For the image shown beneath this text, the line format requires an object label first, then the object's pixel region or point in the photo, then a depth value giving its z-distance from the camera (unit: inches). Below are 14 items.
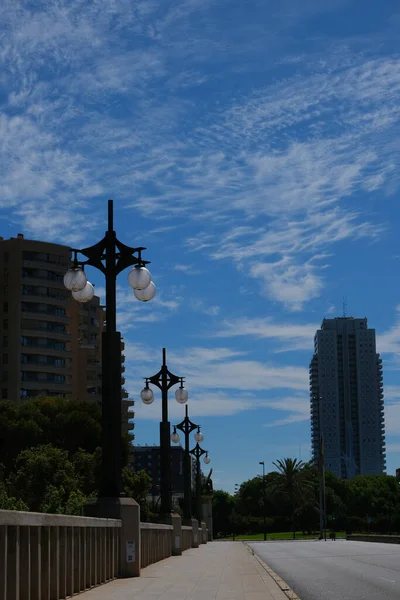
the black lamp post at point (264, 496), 4872.0
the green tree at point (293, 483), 4778.5
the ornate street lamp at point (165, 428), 1306.6
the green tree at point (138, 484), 2444.6
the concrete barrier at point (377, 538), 2430.9
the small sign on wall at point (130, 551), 754.2
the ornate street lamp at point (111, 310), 703.1
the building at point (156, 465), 5809.6
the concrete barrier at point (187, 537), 1755.2
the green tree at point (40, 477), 2191.2
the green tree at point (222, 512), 5856.3
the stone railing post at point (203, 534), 2922.2
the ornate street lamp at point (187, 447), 1875.0
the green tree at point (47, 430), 2861.7
